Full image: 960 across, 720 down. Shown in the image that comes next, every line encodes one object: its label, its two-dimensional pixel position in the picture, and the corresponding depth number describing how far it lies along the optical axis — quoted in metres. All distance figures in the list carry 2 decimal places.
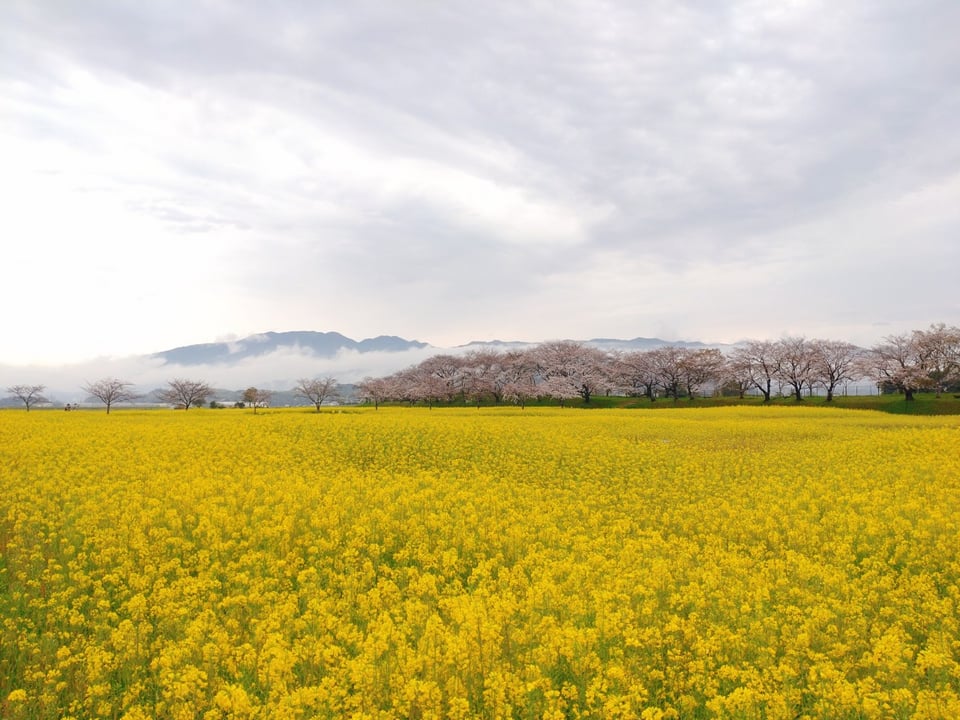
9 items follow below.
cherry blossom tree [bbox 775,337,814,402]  95.88
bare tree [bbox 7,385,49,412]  106.91
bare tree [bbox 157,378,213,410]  108.44
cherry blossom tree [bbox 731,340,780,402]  99.62
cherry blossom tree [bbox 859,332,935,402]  74.56
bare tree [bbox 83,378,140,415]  99.97
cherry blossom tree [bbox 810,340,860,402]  93.06
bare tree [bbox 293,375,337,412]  93.59
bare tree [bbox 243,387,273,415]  100.00
